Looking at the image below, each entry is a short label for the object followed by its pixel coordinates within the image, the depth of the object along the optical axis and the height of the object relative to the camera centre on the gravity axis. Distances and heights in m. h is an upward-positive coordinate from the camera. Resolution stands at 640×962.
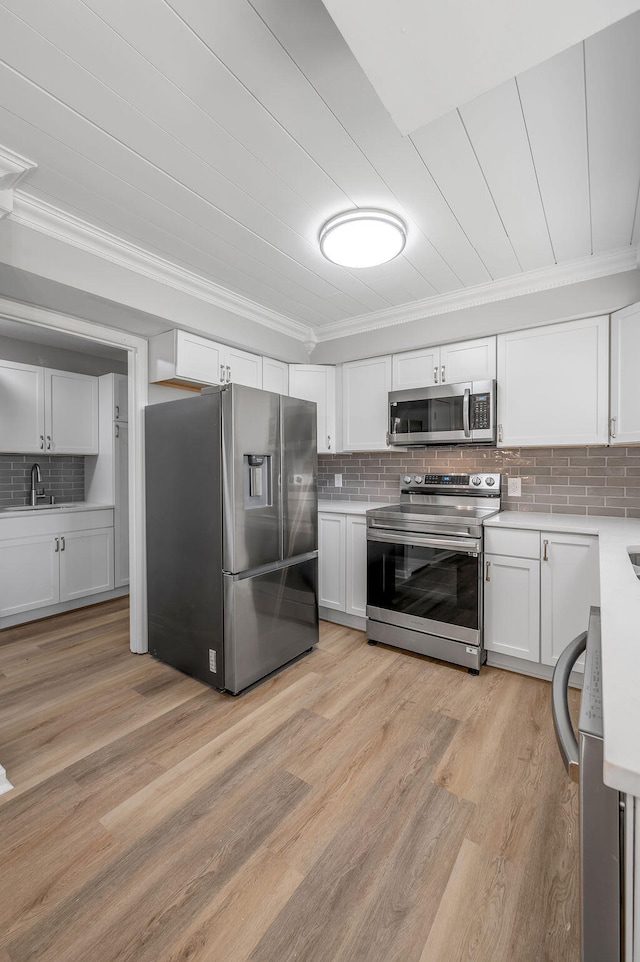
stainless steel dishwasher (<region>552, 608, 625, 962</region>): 0.56 -0.51
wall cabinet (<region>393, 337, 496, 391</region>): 2.94 +0.81
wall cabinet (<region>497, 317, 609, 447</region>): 2.54 +0.56
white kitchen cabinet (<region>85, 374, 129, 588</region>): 4.05 +0.10
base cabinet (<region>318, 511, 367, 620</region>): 3.26 -0.69
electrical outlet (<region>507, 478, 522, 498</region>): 3.05 -0.09
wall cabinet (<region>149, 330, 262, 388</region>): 2.74 +0.77
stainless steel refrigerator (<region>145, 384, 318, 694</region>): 2.37 -0.35
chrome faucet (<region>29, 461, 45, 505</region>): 3.88 -0.09
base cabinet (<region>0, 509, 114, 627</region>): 3.37 -0.72
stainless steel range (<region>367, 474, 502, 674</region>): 2.62 -0.64
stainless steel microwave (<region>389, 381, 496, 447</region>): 2.89 +0.43
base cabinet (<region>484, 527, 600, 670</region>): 2.36 -0.67
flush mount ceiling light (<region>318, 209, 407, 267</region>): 1.98 +1.14
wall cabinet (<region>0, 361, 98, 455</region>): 3.57 +0.57
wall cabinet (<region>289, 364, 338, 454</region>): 3.74 +0.74
